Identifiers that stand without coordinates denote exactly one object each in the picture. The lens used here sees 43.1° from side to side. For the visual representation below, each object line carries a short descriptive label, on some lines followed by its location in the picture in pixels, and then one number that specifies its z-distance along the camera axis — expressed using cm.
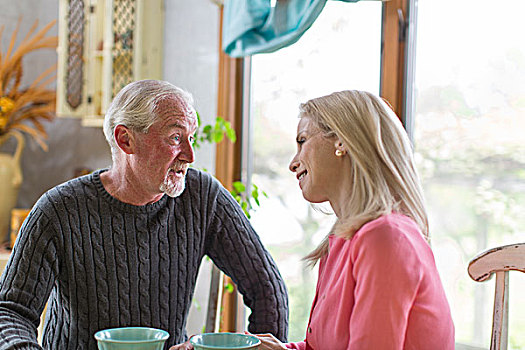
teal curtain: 211
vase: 318
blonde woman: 111
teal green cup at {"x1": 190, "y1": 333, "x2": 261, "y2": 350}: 116
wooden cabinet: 289
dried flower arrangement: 330
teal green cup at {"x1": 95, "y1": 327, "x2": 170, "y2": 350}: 108
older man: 160
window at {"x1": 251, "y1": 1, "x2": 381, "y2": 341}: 236
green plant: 249
